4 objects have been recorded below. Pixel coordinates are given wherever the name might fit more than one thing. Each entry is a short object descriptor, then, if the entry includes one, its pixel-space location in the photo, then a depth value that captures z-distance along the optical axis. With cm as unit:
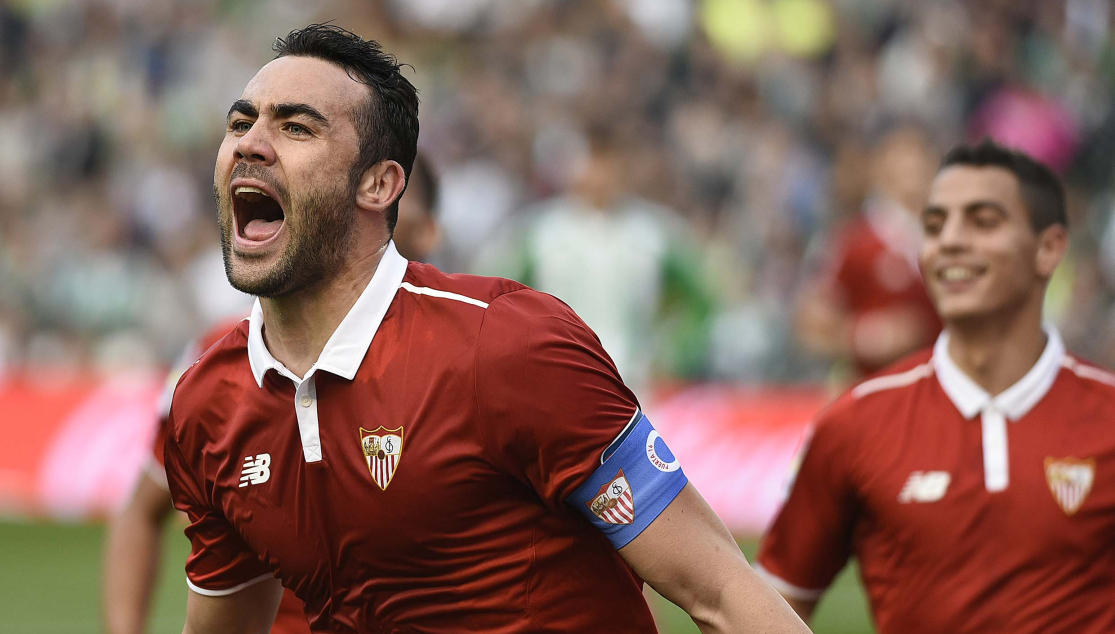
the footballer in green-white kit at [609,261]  1686
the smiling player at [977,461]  866
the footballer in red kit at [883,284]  1777
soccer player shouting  614
